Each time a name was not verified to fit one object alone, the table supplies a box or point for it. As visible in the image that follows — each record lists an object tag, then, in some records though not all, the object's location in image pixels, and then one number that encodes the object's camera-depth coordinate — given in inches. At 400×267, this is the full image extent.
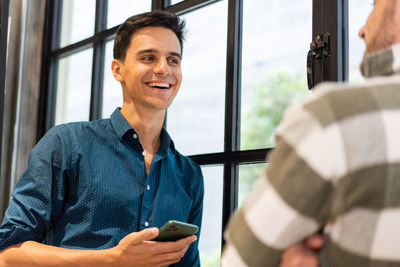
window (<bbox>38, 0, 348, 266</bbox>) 71.9
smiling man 62.2
